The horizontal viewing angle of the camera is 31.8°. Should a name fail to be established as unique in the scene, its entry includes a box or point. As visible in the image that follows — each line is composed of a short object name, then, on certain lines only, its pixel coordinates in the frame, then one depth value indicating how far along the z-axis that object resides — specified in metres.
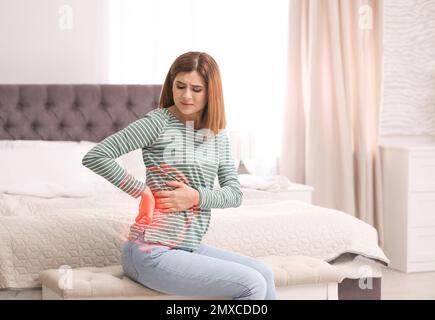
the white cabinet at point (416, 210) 5.18
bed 2.96
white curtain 5.29
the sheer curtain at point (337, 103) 5.41
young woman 2.42
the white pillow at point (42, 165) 4.38
